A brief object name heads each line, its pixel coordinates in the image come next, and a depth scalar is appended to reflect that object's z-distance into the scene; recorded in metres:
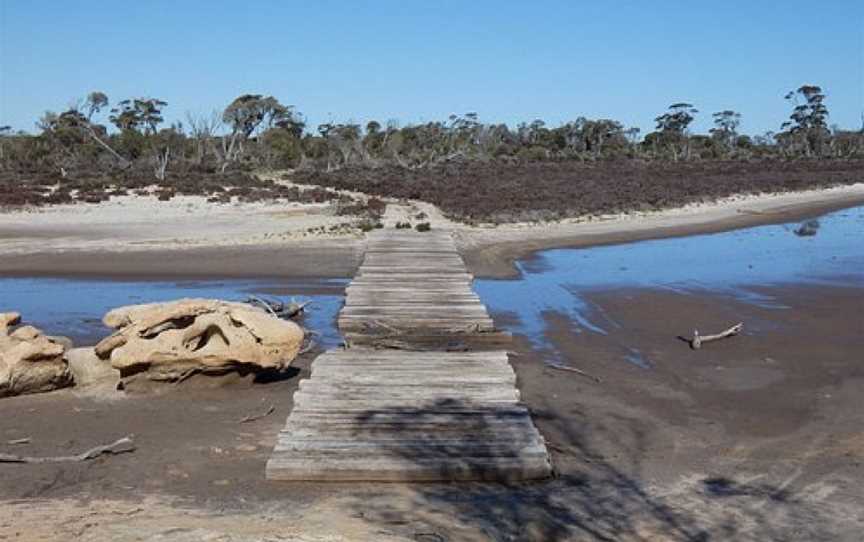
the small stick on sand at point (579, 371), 9.84
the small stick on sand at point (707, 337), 11.30
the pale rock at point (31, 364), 8.73
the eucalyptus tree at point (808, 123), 88.94
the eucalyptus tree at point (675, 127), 89.19
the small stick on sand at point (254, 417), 8.13
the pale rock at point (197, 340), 8.95
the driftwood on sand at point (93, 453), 6.82
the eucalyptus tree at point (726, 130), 97.50
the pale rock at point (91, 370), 9.21
